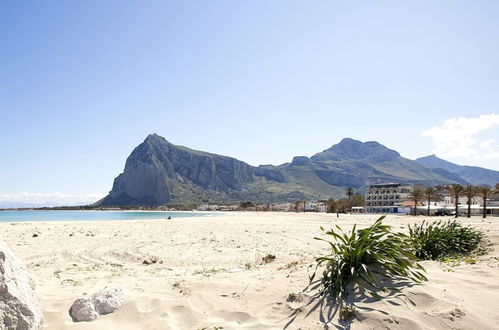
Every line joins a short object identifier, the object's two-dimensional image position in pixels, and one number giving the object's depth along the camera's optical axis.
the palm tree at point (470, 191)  65.94
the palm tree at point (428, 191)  77.62
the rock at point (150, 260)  10.98
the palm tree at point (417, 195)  79.70
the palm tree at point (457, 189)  67.10
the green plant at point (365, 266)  4.90
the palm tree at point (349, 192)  123.38
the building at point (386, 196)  133.25
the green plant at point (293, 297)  4.98
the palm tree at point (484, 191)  64.19
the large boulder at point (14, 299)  3.69
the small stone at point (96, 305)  4.74
